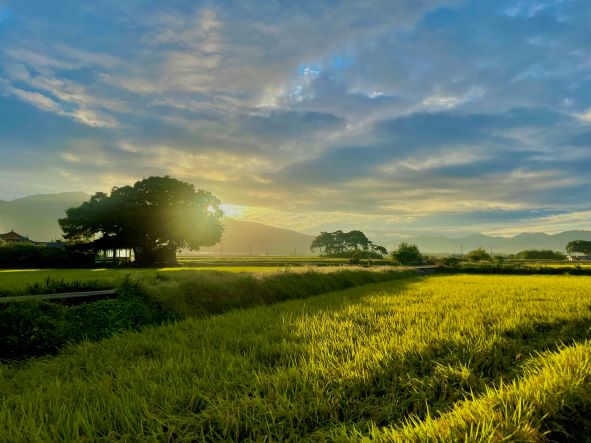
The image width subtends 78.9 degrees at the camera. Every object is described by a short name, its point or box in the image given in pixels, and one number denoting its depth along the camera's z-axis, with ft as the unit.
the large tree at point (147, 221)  145.89
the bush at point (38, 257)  125.49
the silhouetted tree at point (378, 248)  449.39
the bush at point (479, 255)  234.58
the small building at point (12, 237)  307.99
